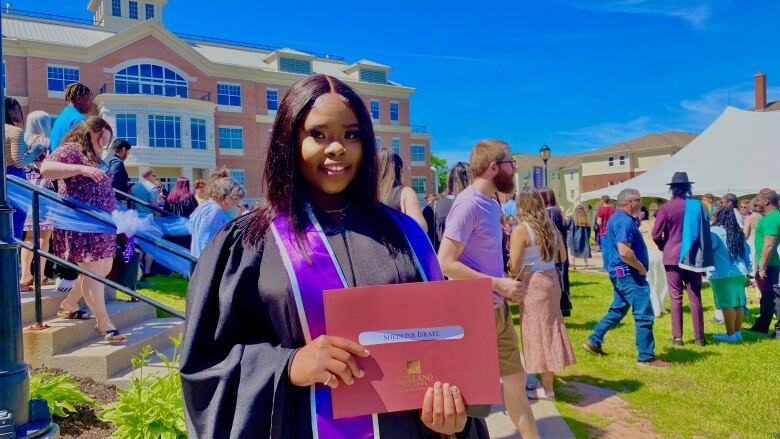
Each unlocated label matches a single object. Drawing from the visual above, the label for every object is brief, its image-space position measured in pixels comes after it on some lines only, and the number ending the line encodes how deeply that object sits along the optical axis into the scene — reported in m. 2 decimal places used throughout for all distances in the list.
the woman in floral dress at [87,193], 4.33
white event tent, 15.20
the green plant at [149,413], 2.72
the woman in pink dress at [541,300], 4.89
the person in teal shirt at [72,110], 5.09
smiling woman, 1.35
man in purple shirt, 3.41
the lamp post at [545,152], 18.33
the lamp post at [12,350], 2.44
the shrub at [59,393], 3.18
